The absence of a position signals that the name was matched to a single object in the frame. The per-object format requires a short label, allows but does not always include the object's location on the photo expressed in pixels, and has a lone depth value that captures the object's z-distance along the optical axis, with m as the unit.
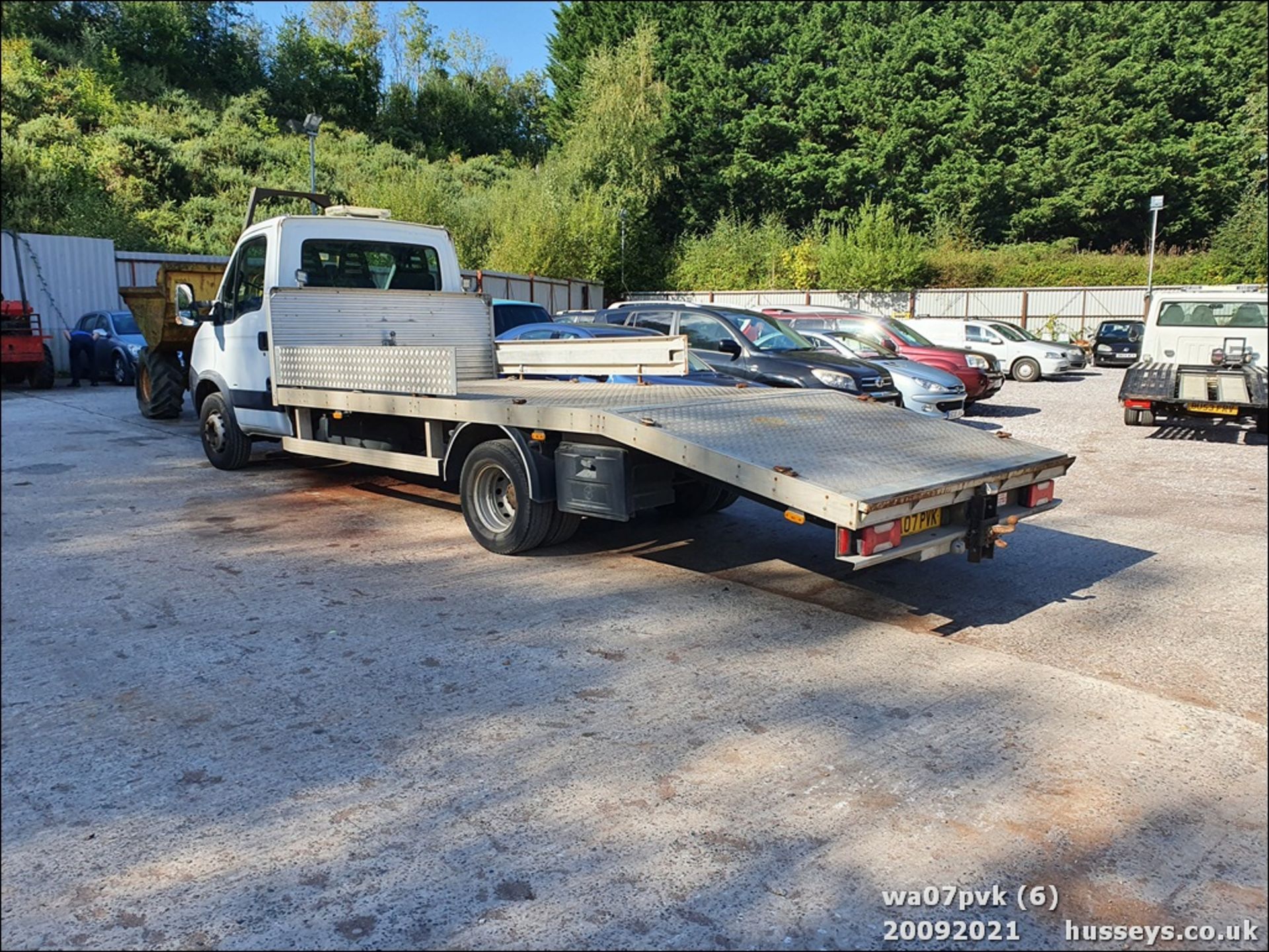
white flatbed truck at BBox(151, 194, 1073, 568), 5.22
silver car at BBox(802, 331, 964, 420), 13.90
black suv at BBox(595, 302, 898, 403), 11.81
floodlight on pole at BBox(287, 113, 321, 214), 22.27
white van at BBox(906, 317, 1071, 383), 23.19
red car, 16.41
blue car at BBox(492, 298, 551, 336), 15.10
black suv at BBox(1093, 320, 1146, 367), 27.47
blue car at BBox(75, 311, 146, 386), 18.70
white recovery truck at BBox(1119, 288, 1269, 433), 12.13
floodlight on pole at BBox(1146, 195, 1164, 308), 25.50
